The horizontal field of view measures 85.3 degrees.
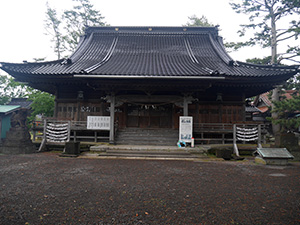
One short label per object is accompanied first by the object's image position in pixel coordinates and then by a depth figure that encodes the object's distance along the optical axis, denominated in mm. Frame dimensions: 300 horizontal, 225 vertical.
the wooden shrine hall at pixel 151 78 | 9375
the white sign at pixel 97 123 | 9953
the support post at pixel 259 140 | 9469
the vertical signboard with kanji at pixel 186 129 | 9438
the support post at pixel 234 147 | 9212
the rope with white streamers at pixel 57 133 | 9895
